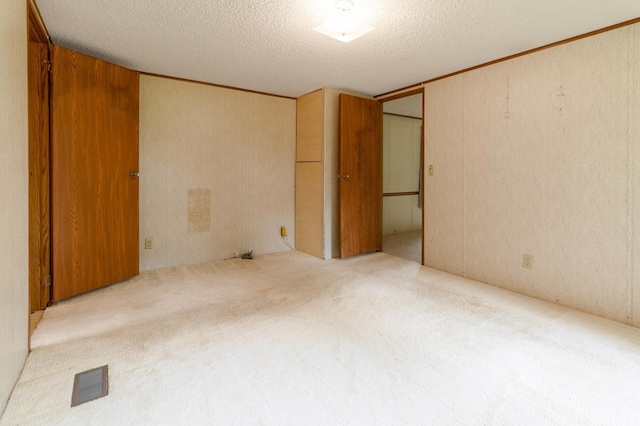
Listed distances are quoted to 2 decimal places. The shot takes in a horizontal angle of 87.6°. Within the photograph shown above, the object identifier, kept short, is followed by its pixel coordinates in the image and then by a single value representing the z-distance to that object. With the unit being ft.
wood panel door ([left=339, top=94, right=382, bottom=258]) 13.56
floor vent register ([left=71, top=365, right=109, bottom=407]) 5.15
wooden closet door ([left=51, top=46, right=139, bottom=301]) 8.75
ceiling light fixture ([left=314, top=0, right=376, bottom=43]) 7.14
